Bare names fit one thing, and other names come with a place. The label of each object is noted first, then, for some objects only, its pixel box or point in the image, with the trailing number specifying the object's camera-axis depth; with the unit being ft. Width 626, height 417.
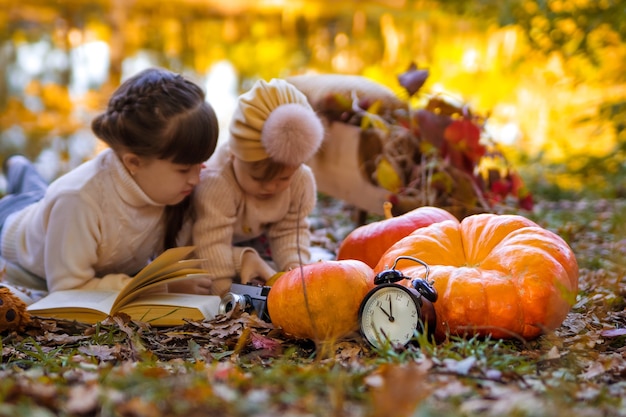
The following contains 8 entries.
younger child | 10.23
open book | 8.95
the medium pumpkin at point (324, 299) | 7.86
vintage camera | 9.22
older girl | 10.21
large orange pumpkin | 7.67
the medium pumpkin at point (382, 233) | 9.77
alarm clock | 7.40
